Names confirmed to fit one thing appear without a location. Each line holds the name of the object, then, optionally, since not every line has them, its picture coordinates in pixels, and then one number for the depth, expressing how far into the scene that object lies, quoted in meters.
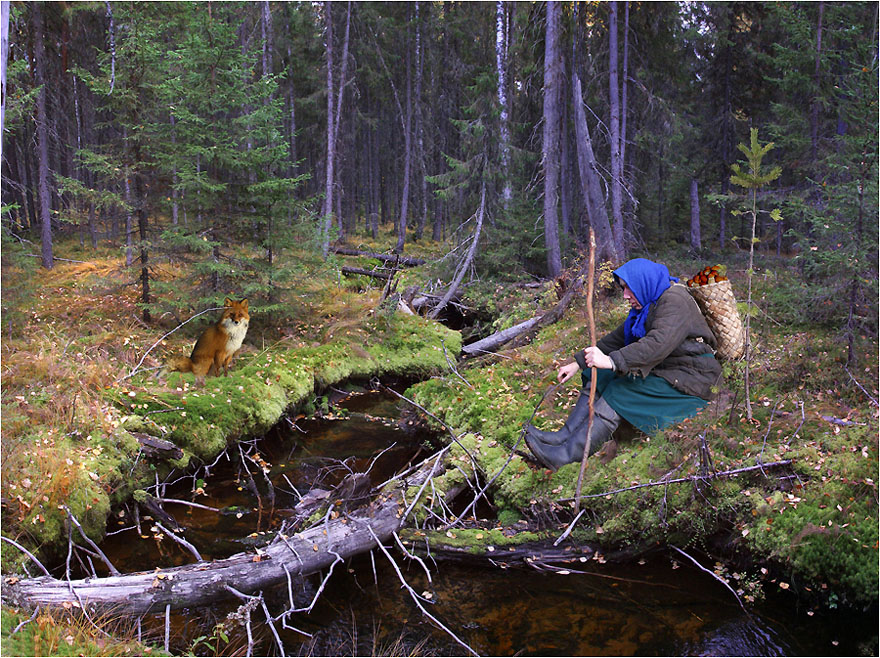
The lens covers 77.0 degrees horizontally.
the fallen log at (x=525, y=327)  10.59
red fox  7.61
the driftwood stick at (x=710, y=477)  4.35
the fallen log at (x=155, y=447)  5.99
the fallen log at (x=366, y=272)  16.38
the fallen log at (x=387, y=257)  19.17
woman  4.66
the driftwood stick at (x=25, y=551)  3.82
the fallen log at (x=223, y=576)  3.54
